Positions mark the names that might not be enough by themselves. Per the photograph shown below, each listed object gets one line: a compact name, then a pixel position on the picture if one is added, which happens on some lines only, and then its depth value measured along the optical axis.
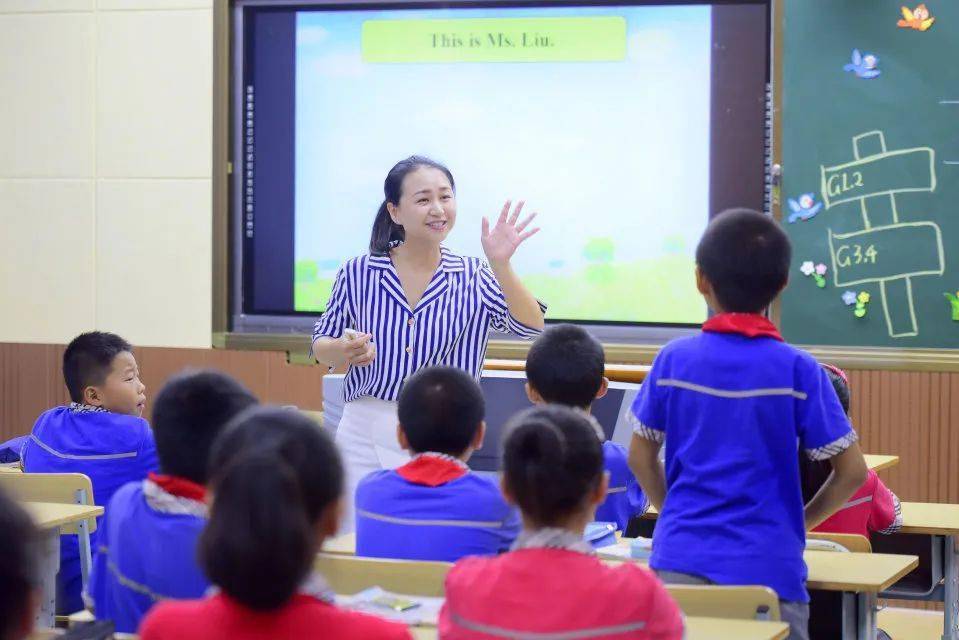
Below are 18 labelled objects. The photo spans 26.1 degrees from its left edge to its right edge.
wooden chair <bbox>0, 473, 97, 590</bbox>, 5.23
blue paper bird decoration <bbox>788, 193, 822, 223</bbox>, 7.79
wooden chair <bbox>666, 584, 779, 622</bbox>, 3.28
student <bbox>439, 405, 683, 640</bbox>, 2.70
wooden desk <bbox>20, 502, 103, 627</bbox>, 4.68
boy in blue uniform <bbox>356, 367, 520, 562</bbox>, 3.74
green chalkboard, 7.60
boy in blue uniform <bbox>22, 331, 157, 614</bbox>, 5.63
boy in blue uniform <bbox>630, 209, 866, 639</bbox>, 3.56
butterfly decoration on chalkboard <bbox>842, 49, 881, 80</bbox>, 7.68
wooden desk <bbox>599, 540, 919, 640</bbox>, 3.97
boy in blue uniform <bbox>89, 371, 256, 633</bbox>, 3.11
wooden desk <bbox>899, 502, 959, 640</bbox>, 5.40
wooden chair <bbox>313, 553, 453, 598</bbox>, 3.39
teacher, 5.11
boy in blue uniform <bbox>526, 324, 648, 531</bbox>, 4.74
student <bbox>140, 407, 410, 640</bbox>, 2.15
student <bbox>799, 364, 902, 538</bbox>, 5.24
